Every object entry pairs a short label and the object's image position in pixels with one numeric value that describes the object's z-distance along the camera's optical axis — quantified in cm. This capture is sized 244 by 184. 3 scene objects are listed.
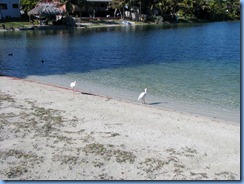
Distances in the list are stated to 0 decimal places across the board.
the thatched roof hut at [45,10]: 6894
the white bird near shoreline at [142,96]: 1490
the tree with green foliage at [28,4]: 7719
